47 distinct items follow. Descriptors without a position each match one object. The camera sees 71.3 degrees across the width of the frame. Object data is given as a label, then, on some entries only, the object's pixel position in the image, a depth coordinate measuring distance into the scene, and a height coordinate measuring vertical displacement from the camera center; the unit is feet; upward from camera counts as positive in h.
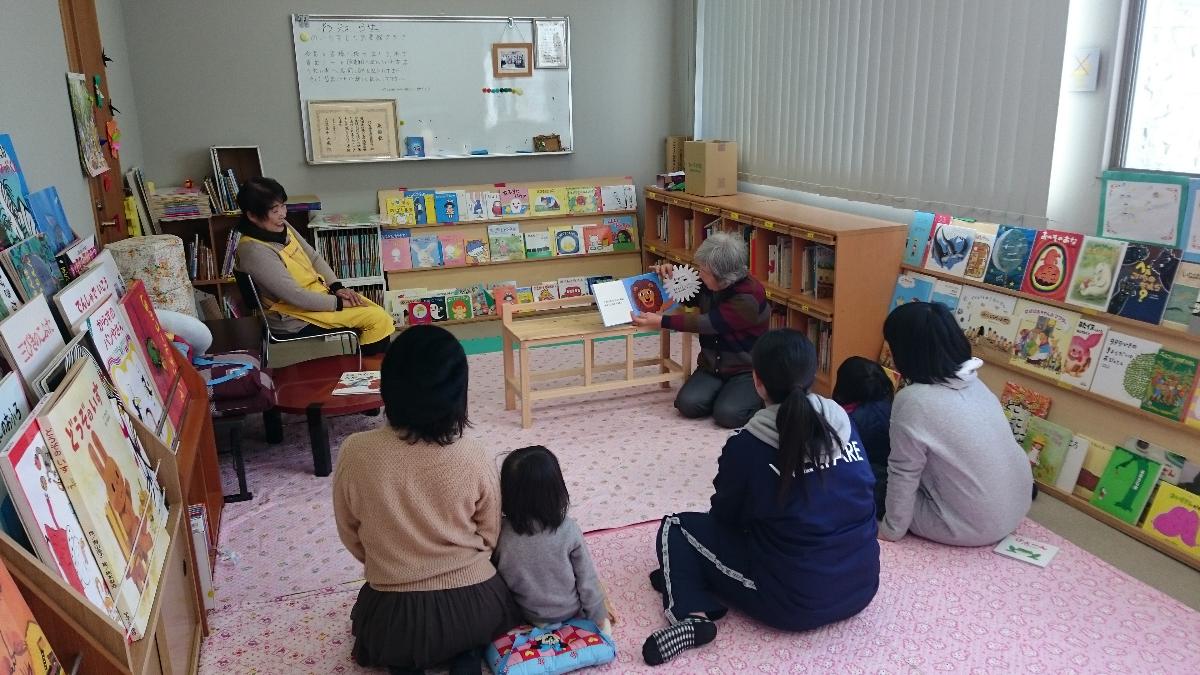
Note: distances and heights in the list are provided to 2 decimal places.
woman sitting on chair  13.58 -2.39
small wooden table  11.62 -3.63
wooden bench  13.65 -3.68
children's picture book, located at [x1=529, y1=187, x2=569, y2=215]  20.27 -1.66
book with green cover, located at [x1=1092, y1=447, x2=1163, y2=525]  9.78 -4.22
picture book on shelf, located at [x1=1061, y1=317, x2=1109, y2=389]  10.57 -2.88
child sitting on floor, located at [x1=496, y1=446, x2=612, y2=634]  7.25 -3.59
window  10.00 +0.36
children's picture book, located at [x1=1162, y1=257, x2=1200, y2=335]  9.50 -2.03
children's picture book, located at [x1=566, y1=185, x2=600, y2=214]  20.61 -1.66
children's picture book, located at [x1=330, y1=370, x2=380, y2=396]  11.94 -3.55
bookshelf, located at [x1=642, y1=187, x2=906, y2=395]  13.35 -2.28
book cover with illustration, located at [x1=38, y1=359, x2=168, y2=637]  5.34 -2.38
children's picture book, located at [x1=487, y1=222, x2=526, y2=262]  20.01 -2.58
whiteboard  18.66 +1.18
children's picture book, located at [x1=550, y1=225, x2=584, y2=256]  20.49 -2.62
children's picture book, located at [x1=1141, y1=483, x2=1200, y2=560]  9.18 -4.35
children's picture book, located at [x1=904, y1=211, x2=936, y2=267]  13.28 -1.78
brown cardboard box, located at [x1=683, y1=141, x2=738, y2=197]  17.78 -0.82
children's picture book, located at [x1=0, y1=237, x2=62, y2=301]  7.23 -1.15
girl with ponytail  7.38 -3.46
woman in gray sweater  8.96 -3.35
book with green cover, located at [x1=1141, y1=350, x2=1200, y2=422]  9.52 -2.96
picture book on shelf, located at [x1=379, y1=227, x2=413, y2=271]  19.26 -2.60
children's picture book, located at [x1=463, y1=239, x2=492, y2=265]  19.85 -2.78
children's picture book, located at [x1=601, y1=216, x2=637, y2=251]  21.02 -2.54
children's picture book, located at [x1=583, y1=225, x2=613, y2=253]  20.83 -2.64
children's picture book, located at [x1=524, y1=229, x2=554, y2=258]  20.29 -2.69
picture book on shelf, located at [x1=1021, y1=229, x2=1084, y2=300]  11.03 -1.84
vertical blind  11.70 +0.46
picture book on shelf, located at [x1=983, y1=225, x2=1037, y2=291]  11.66 -1.84
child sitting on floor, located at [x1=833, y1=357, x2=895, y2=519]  10.46 -3.47
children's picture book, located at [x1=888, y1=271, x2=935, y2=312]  13.14 -2.54
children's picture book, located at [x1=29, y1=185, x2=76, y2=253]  8.98 -0.87
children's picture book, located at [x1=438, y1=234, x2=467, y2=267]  19.66 -2.70
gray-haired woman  13.37 -3.14
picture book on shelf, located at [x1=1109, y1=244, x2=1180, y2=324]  9.84 -1.89
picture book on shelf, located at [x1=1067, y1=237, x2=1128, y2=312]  10.50 -1.87
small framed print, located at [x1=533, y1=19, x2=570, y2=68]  20.02 +2.03
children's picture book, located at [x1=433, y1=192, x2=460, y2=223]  19.51 -1.68
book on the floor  9.29 -4.70
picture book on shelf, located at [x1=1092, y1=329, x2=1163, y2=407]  10.00 -2.92
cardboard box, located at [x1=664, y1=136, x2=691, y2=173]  20.93 -0.57
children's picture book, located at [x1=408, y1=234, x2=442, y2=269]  19.49 -2.68
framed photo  19.77 +1.66
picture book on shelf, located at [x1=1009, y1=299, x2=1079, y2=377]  11.02 -2.81
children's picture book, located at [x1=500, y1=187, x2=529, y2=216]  20.07 -1.63
